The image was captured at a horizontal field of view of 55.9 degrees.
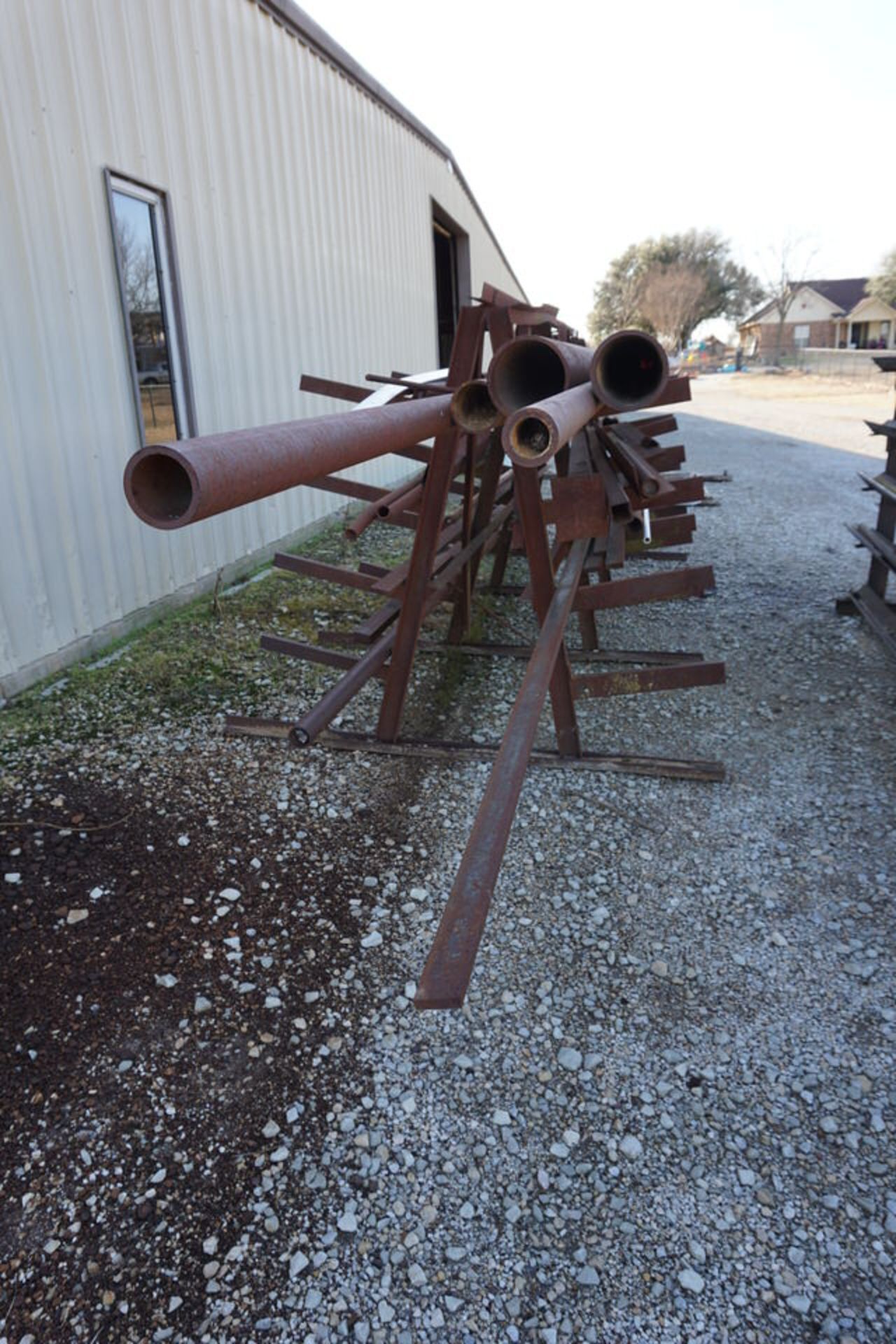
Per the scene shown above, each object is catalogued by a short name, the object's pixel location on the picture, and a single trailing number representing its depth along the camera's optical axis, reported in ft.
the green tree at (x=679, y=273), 186.80
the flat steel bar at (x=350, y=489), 15.56
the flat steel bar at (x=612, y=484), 12.40
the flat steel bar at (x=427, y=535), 11.53
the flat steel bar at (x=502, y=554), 19.86
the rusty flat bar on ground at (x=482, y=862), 4.89
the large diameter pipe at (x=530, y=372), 8.92
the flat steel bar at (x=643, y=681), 12.33
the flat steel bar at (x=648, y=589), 11.84
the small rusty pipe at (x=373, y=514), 14.62
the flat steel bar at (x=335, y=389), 14.58
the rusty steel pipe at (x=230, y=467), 4.89
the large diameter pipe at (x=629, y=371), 8.91
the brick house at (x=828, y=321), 192.75
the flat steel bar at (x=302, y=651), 14.24
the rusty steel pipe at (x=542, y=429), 6.89
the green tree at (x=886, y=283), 179.93
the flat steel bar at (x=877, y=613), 16.72
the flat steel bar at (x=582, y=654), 16.14
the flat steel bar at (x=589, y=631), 16.57
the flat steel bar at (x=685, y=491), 12.92
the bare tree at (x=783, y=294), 181.23
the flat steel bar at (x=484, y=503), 16.76
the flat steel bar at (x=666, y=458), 17.54
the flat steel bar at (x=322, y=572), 15.92
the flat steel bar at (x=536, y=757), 12.16
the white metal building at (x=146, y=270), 13.71
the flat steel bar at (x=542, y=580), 10.45
